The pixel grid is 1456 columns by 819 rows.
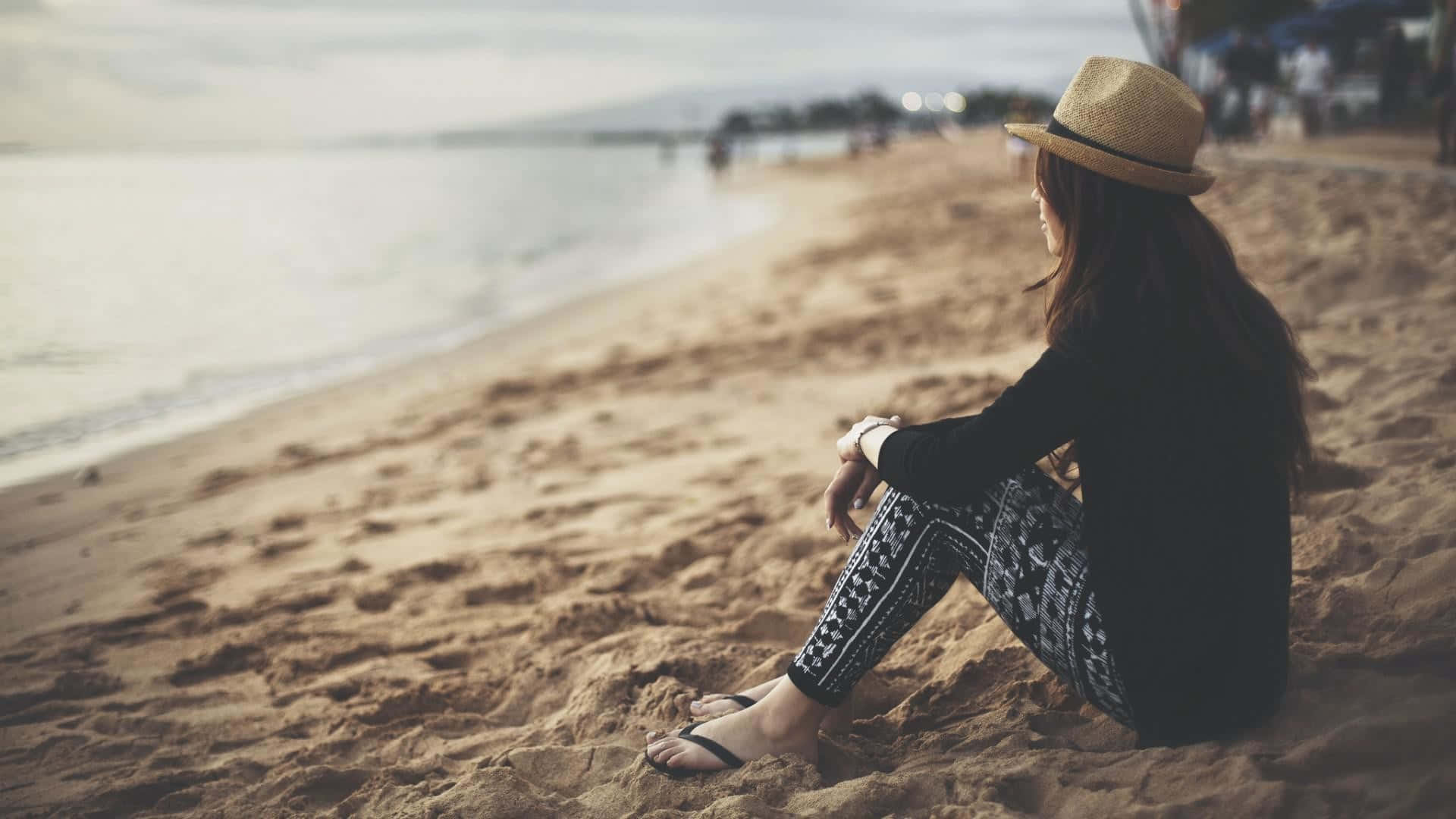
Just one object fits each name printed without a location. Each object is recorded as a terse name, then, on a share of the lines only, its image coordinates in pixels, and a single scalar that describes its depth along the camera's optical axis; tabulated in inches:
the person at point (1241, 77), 592.7
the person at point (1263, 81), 588.4
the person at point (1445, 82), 339.6
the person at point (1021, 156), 676.7
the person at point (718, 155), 1819.6
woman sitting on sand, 60.2
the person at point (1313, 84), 566.6
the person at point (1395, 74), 518.9
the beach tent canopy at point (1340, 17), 557.3
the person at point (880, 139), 2135.0
